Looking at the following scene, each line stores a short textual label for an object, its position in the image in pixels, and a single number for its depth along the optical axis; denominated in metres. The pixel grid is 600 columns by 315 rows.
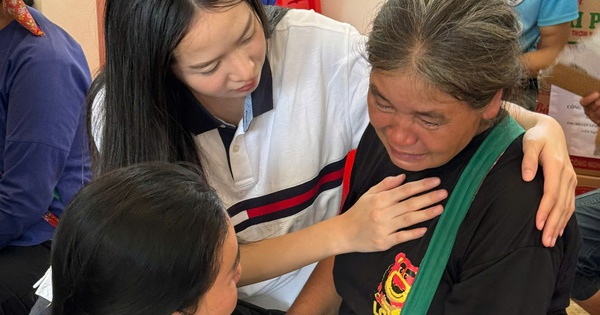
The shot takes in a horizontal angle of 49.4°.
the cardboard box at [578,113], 2.26
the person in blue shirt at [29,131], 1.51
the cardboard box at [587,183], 2.40
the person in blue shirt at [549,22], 2.07
